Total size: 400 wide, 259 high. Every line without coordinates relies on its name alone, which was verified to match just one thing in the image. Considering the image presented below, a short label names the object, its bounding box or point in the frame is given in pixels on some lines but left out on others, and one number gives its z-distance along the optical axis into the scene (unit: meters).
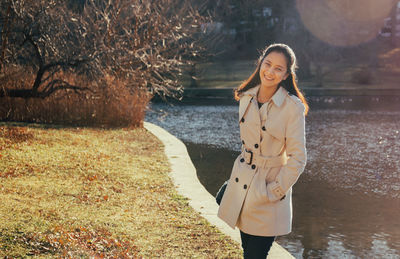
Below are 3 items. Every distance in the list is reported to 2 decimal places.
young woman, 3.02
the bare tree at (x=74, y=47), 11.98
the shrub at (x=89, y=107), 12.49
